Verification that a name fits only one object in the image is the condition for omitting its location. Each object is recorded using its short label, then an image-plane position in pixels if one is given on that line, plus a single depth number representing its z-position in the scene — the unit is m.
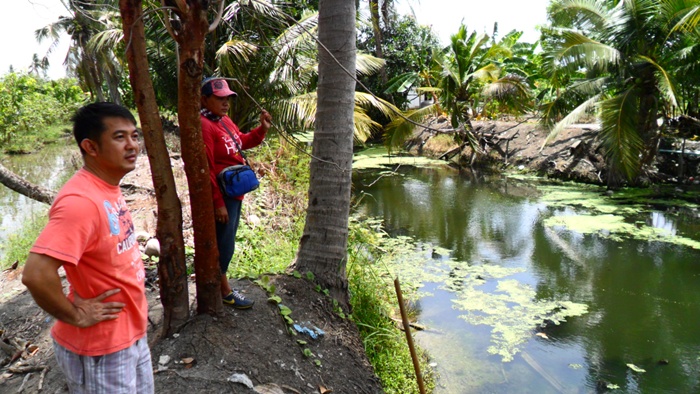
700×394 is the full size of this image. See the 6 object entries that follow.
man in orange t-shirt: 1.37
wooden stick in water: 2.66
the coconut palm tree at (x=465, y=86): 12.49
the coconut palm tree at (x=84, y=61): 17.55
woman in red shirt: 2.56
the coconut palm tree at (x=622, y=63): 9.39
